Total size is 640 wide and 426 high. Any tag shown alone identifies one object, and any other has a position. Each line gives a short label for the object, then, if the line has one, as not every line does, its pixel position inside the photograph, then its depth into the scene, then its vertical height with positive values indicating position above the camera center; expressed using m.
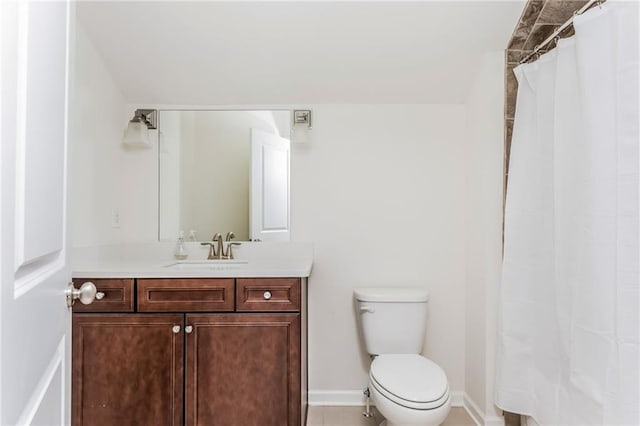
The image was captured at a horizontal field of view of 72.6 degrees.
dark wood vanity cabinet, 1.86 -0.63
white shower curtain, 1.31 -0.08
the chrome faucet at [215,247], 2.49 -0.21
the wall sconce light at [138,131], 2.44 +0.44
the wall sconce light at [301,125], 2.46 +0.49
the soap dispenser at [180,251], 2.49 -0.24
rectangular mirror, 2.53 +0.21
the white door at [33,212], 0.55 -0.01
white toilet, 1.75 -0.70
